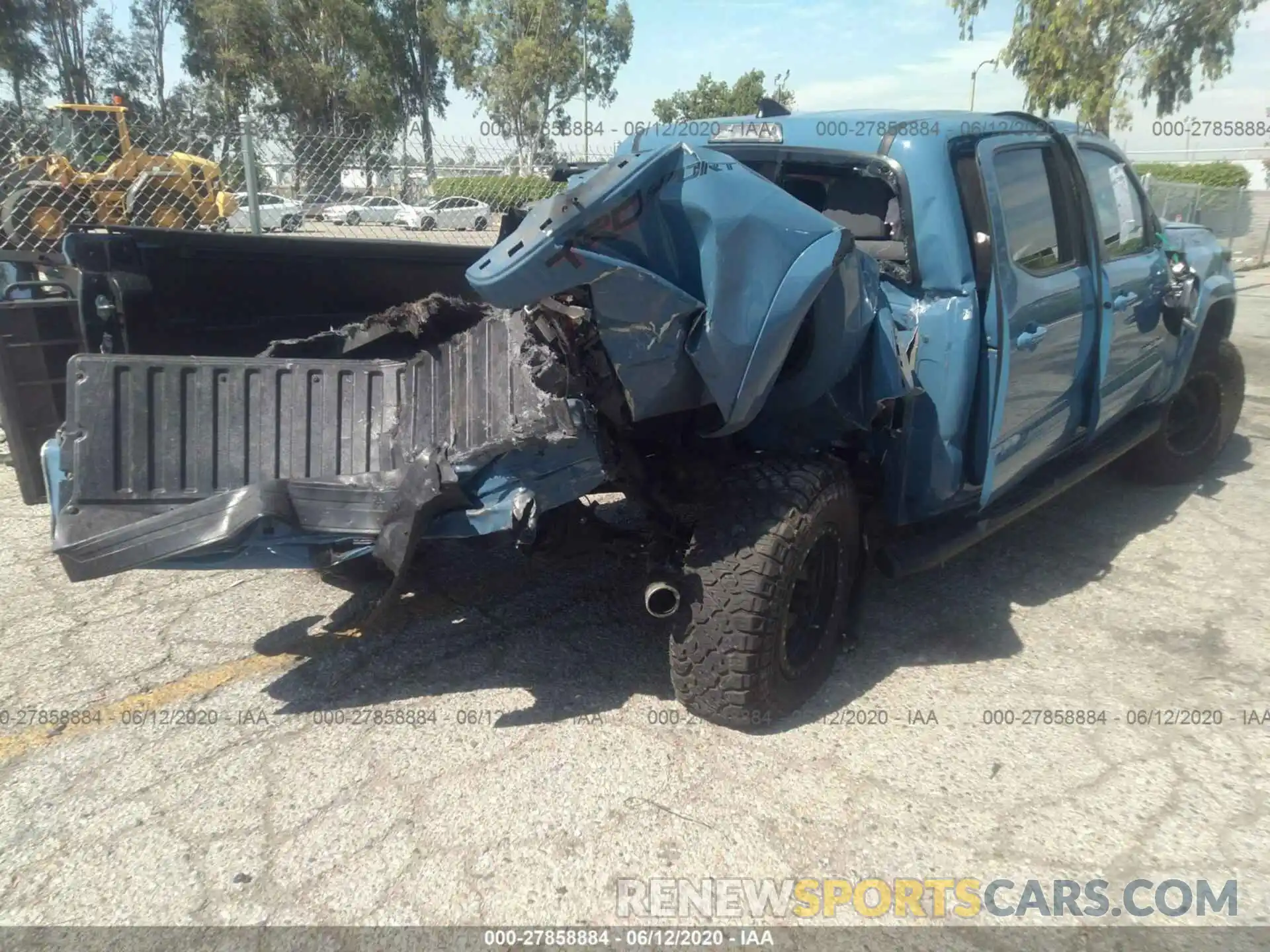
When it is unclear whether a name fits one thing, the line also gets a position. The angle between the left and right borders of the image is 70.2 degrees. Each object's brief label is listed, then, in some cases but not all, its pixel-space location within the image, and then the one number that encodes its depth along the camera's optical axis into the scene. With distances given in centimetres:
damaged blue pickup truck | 251
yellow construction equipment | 730
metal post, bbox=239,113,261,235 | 657
